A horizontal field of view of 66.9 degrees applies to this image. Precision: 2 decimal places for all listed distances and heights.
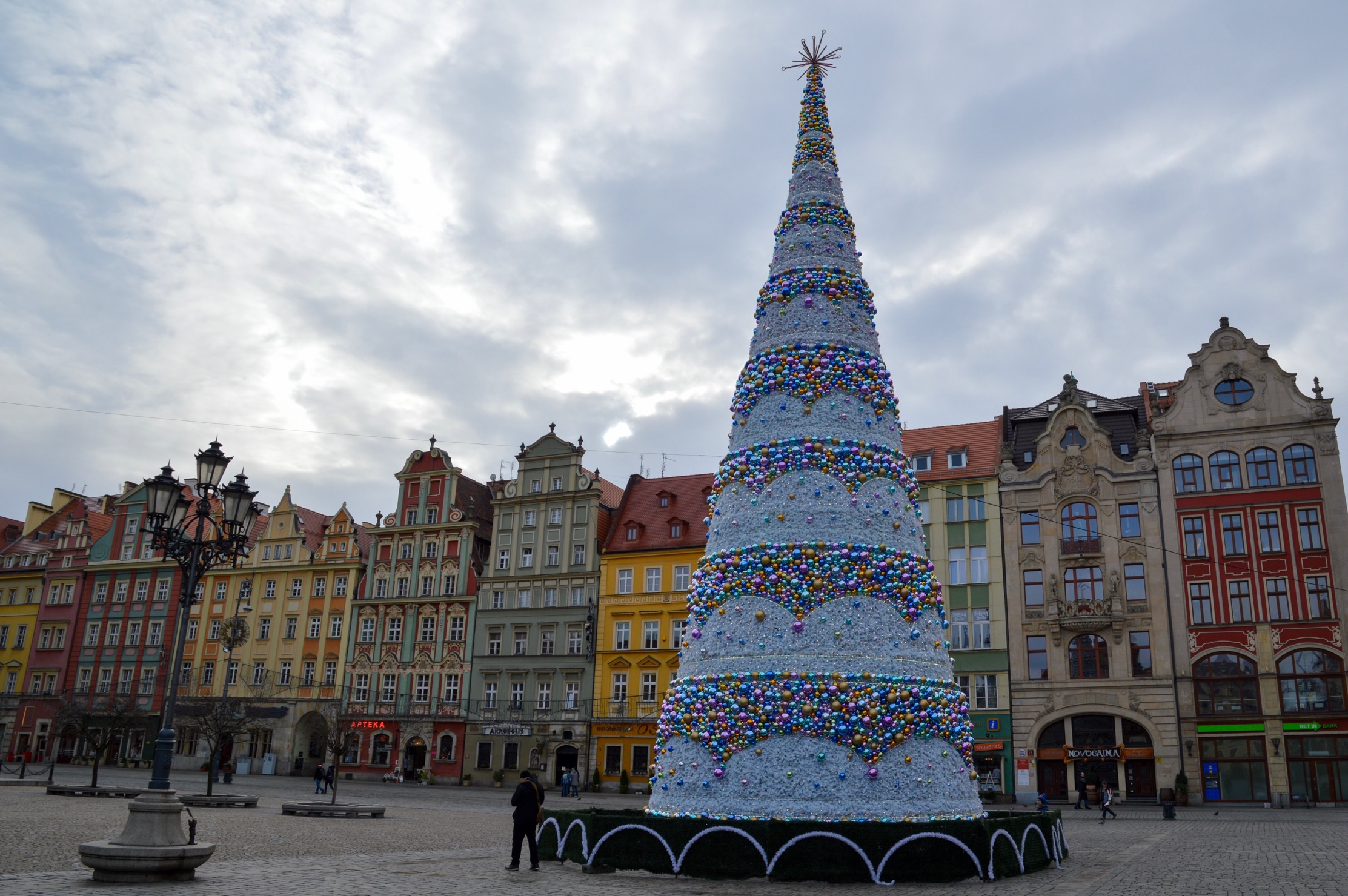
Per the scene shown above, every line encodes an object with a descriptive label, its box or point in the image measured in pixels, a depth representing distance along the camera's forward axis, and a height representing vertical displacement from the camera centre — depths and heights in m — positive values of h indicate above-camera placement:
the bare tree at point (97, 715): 38.91 -0.16
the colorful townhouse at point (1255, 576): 36.19 +6.30
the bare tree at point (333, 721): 49.68 -0.08
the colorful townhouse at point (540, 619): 47.16 +4.96
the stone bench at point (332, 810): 24.33 -2.11
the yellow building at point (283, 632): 52.66 +4.45
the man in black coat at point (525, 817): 13.91 -1.20
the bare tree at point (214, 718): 35.19 -0.15
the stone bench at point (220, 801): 25.59 -2.09
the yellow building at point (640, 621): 45.44 +4.82
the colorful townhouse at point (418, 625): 49.75 +4.74
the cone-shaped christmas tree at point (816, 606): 13.18 +1.74
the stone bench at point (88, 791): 27.45 -2.09
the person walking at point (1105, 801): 28.91 -1.52
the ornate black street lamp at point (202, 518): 14.07 +2.71
